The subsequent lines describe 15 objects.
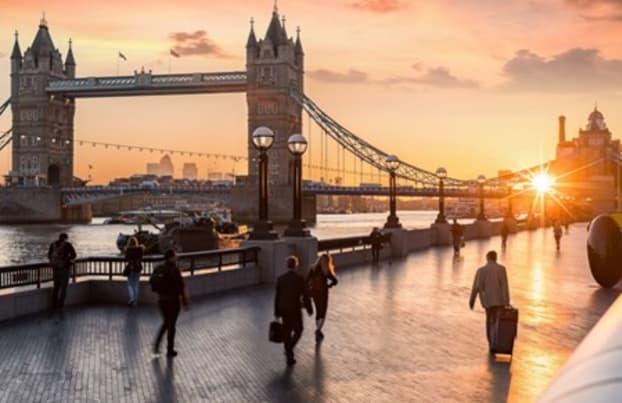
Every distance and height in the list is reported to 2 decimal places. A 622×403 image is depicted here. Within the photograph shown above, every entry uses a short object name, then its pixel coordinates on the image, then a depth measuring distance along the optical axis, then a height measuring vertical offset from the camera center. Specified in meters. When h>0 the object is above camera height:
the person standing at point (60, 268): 14.00 -1.29
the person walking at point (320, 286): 11.52 -1.34
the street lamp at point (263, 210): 18.64 -0.32
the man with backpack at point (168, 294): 10.12 -1.29
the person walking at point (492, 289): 10.41 -1.27
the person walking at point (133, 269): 14.56 -1.35
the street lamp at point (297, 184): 19.34 +0.35
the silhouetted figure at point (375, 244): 25.41 -1.56
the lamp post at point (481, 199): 46.09 -0.15
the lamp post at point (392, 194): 29.77 +0.11
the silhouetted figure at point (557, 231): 34.66 -1.62
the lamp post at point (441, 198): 37.66 -0.10
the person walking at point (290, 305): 9.90 -1.41
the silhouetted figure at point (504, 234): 35.16 -1.74
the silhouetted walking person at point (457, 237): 29.15 -1.55
